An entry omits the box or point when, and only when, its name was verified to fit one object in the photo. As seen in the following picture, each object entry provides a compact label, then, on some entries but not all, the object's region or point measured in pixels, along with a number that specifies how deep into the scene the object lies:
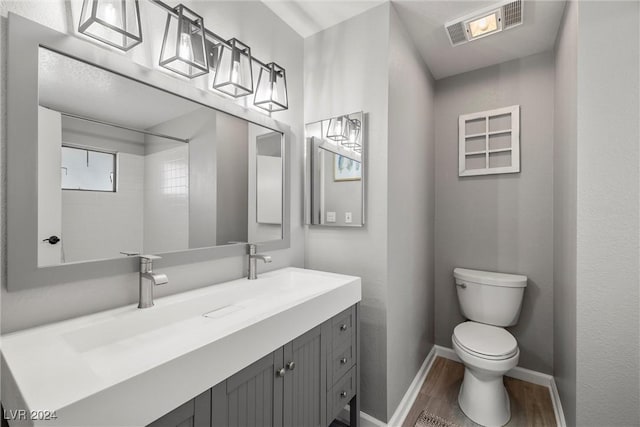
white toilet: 1.74
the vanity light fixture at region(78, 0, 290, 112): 0.97
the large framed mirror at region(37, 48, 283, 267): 0.93
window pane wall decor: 2.22
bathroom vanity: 0.60
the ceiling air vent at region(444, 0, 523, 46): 1.65
